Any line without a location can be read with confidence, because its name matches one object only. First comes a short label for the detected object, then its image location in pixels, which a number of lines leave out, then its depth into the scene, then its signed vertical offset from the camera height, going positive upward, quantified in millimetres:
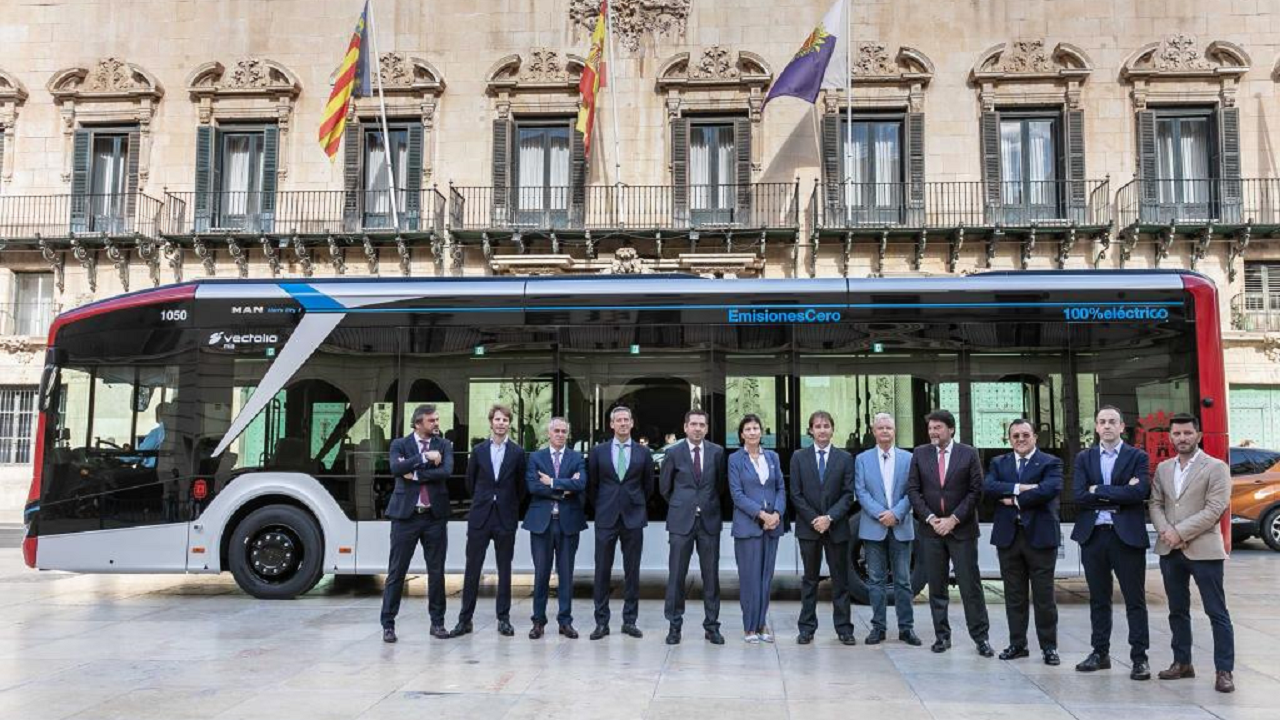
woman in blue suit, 8609 -697
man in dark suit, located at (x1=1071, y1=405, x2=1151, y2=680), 7332 -648
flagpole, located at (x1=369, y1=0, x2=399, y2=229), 21781 +6888
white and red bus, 10461 +649
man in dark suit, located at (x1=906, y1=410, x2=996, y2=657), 8188 -608
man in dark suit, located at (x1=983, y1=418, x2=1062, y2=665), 7824 -709
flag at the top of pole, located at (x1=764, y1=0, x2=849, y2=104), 20188 +7507
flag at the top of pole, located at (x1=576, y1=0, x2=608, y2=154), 21047 +7465
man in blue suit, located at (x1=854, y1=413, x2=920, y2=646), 8570 -694
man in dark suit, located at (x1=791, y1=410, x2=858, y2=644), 8633 -604
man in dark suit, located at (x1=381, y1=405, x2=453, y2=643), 8602 -603
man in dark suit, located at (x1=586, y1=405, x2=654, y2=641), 8812 -563
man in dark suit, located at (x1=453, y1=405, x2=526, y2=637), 8758 -574
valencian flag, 20953 +6970
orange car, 15773 -936
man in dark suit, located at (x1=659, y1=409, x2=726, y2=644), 8617 -566
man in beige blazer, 6906 -648
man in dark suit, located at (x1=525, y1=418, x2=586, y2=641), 8781 -644
